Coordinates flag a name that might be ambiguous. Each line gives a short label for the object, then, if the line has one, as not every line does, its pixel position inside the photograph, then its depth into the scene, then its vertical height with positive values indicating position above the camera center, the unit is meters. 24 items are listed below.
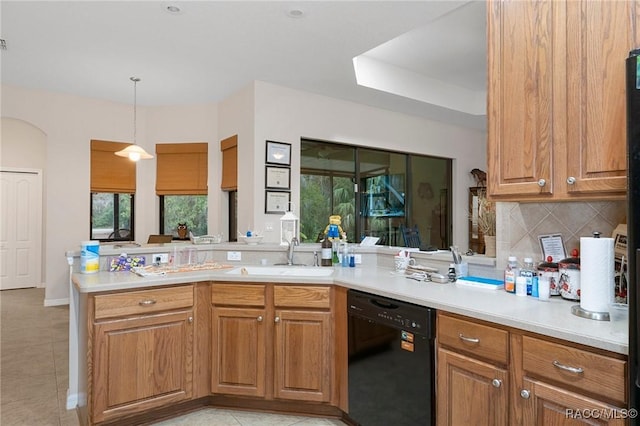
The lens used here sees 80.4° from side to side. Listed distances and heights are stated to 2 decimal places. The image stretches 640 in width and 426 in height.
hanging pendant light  4.60 +0.78
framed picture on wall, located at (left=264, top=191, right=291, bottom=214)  4.73 +0.19
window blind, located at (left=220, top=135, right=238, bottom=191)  5.17 +0.75
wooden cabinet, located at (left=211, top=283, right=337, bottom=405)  2.42 -0.82
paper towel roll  1.52 -0.24
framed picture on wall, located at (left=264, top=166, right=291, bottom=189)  4.73 +0.49
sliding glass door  5.28 +0.37
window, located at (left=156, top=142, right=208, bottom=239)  5.76 +0.46
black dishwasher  1.86 -0.78
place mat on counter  2.59 -0.39
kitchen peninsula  2.22 -0.70
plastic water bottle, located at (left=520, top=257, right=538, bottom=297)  1.91 -0.32
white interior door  6.72 -0.24
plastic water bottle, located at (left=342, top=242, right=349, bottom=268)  3.01 -0.32
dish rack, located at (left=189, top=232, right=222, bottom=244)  3.29 -0.21
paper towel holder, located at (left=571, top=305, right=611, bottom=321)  1.49 -0.39
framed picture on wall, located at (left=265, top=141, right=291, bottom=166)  4.72 +0.80
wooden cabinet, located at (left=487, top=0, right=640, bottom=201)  1.53 +0.54
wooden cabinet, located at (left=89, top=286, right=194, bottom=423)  2.21 -0.84
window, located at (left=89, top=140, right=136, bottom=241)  5.67 +0.35
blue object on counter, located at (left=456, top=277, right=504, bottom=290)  2.09 -0.38
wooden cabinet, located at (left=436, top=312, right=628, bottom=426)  1.28 -0.63
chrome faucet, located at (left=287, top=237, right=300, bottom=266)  3.08 -0.28
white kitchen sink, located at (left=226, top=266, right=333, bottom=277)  2.66 -0.41
